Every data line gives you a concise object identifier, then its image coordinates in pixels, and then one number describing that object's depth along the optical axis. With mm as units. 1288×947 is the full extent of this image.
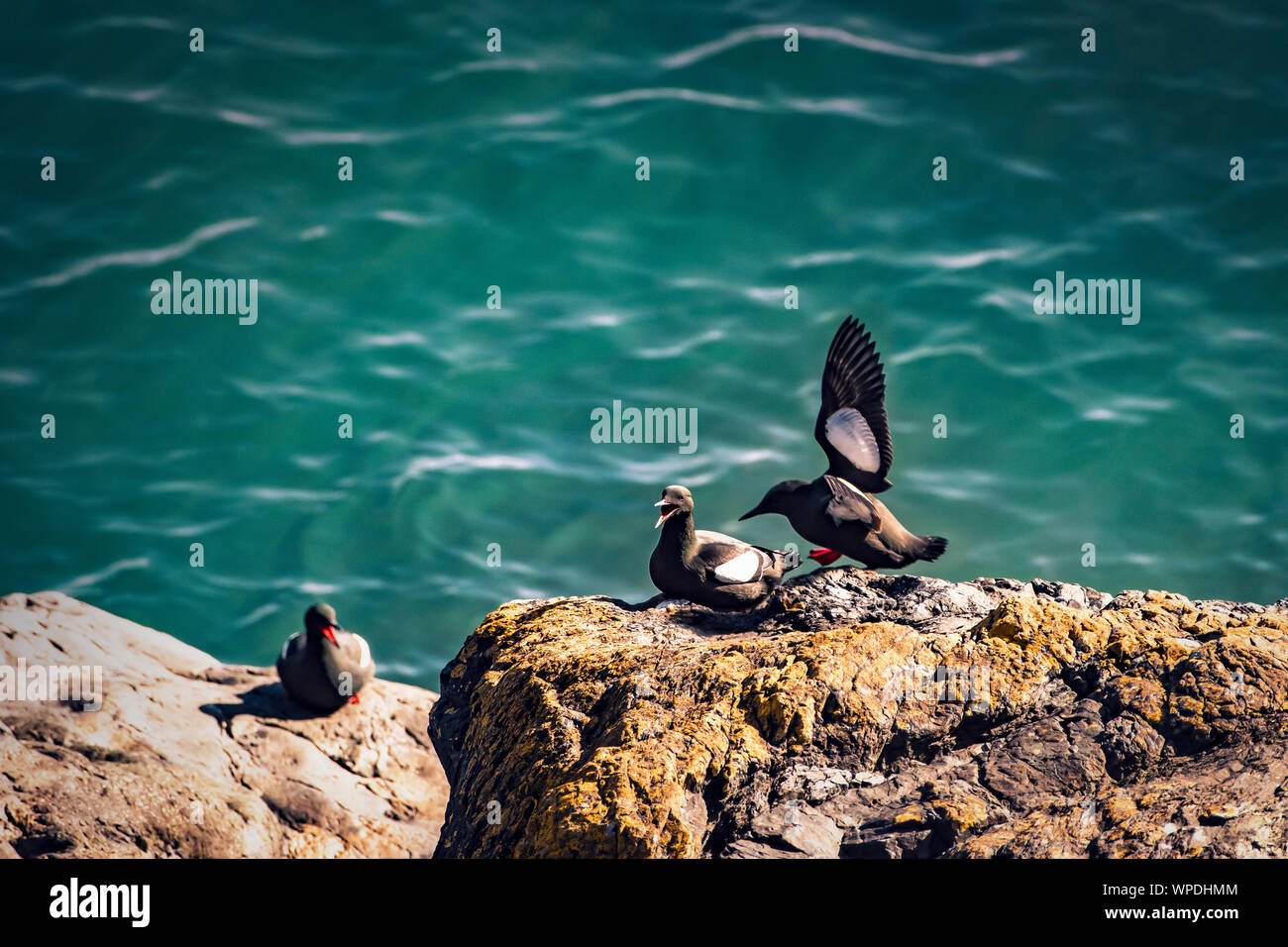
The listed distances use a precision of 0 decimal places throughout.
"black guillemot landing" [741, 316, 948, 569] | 5785
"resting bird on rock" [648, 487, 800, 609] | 5492
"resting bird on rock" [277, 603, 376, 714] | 7895
